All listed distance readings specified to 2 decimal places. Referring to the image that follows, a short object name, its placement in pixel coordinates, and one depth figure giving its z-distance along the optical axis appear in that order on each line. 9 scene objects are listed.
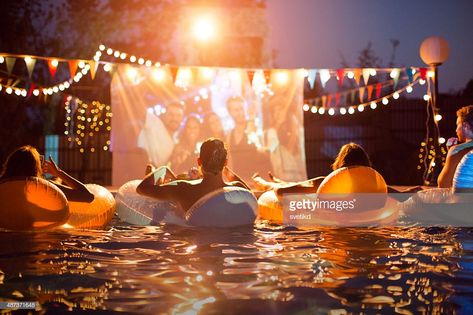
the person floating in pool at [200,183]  5.73
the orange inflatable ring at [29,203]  5.49
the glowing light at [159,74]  11.97
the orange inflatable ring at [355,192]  6.34
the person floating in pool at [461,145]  6.09
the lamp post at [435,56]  10.72
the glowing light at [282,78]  12.22
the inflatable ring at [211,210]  5.76
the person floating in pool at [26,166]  5.60
